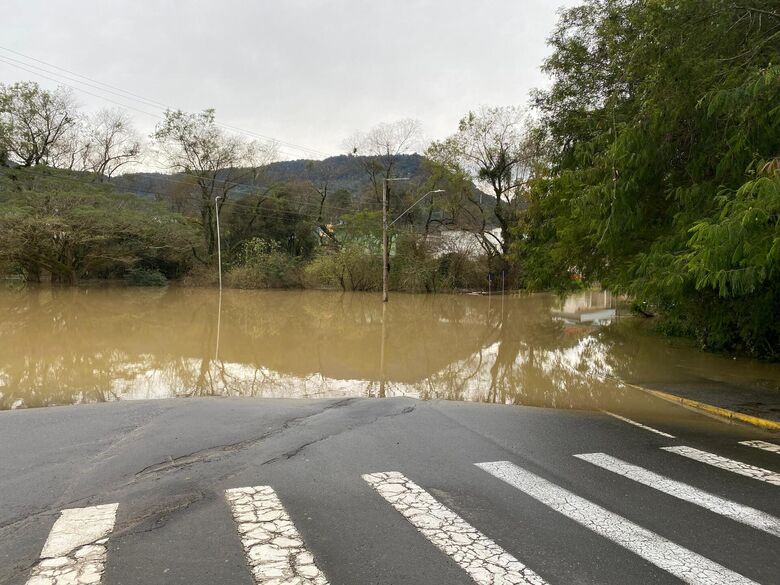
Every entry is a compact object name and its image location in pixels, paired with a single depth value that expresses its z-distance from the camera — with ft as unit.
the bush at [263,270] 156.25
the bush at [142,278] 163.53
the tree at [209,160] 153.99
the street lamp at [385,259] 104.58
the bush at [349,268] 143.84
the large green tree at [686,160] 22.57
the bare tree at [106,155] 163.53
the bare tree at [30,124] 137.90
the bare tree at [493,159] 141.79
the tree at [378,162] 163.12
